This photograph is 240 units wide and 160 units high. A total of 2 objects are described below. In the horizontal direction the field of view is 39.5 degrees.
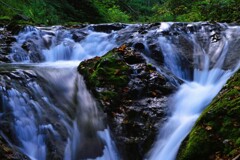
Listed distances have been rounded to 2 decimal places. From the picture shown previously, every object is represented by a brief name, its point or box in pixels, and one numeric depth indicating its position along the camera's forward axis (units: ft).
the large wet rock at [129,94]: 17.38
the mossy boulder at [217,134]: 13.12
